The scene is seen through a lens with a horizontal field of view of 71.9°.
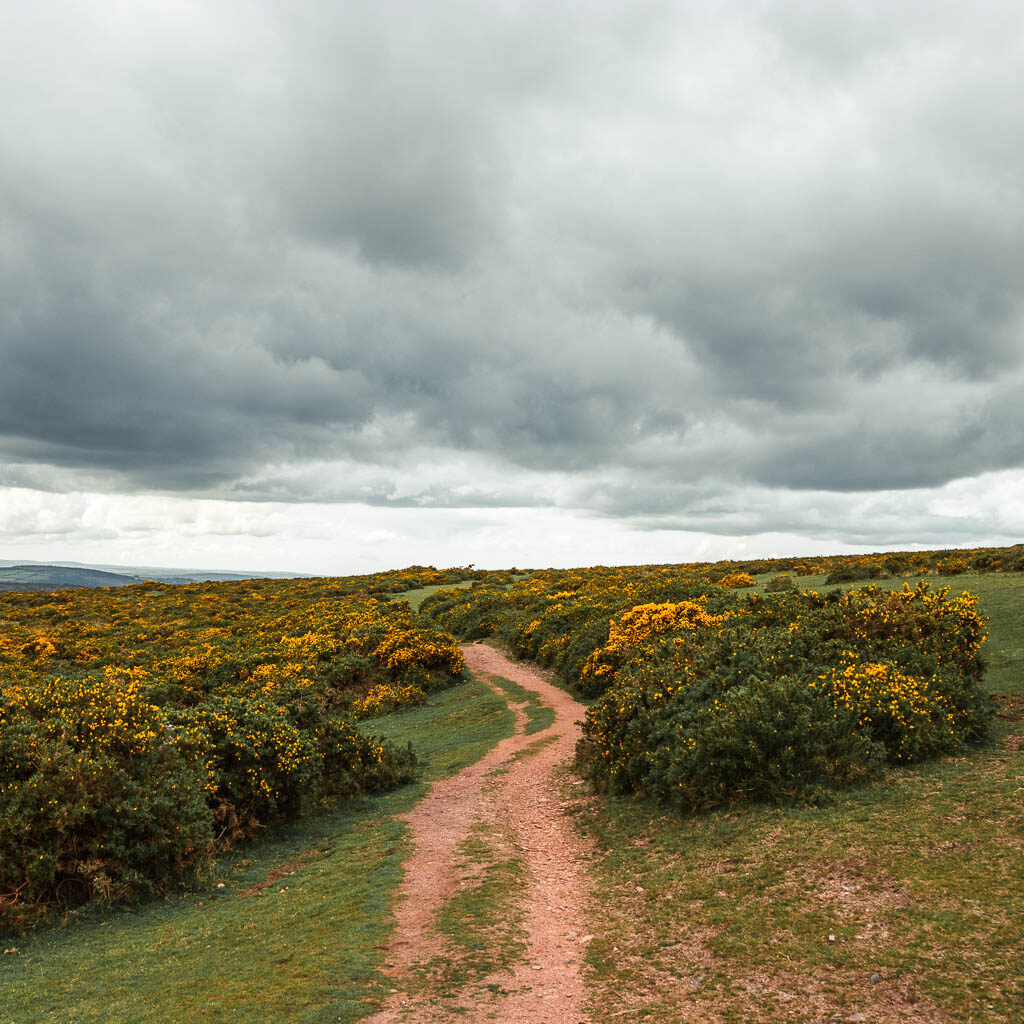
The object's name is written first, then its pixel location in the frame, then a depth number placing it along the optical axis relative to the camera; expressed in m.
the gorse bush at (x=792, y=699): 11.06
